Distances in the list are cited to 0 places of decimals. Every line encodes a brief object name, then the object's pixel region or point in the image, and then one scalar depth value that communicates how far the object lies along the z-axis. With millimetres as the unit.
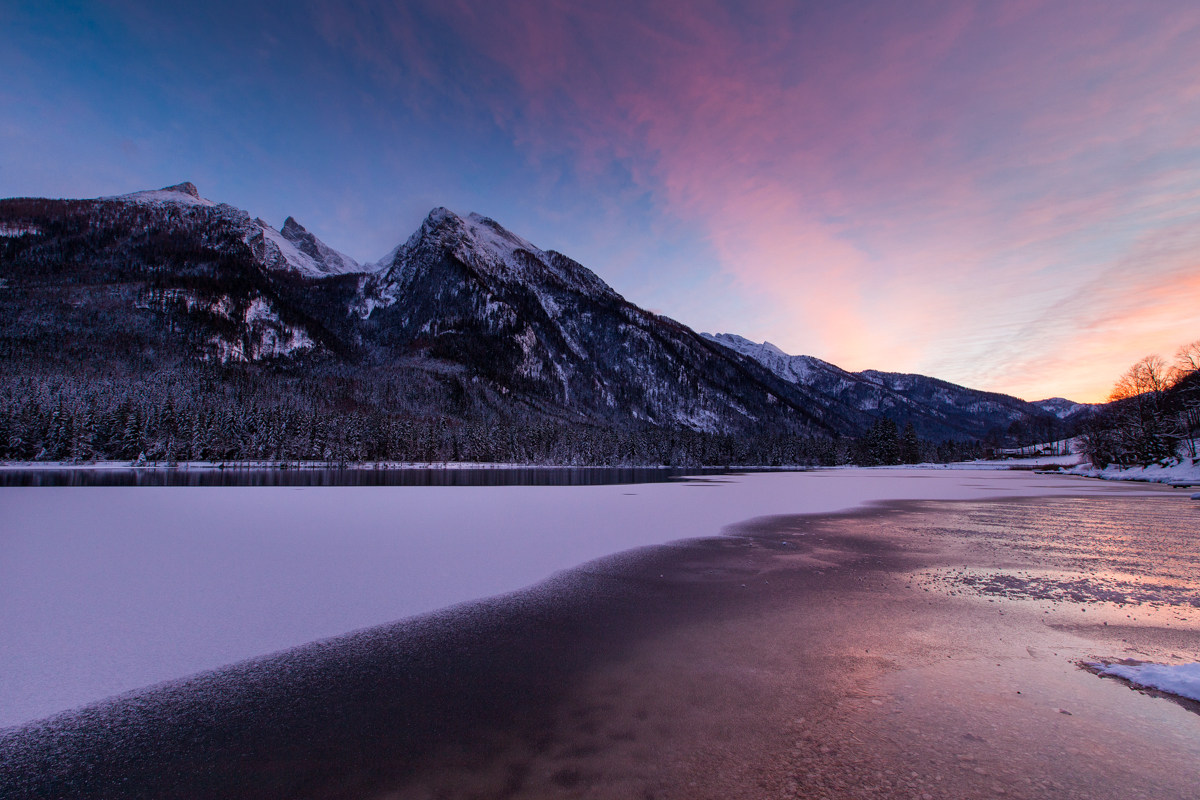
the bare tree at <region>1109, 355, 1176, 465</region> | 64000
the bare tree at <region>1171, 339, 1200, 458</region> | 62188
